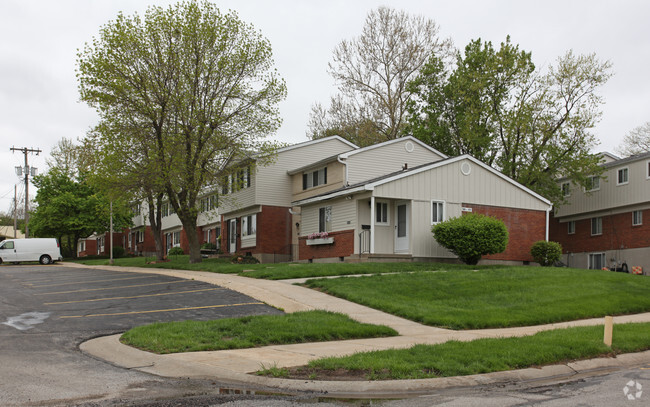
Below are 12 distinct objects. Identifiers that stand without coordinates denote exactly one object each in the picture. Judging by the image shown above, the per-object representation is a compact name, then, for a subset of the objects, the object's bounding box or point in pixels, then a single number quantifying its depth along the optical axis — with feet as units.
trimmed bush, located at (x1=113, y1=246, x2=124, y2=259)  194.31
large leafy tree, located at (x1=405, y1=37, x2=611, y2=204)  124.77
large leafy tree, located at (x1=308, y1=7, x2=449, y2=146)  145.79
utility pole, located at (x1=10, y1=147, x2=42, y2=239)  181.37
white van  137.49
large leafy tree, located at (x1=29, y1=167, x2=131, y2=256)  165.78
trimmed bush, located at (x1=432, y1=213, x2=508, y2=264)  88.94
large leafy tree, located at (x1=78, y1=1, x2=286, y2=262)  96.89
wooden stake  36.68
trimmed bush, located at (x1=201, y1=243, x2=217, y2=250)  142.41
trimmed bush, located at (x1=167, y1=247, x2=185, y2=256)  161.99
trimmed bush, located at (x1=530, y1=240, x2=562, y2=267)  101.24
